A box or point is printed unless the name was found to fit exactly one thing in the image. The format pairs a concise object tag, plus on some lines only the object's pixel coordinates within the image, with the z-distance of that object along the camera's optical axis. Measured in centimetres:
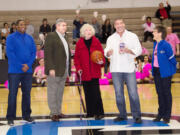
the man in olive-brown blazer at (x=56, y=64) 689
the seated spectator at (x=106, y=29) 1704
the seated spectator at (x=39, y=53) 1460
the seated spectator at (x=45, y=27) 1734
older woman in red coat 703
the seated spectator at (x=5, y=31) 1705
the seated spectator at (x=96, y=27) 1697
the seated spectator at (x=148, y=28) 1784
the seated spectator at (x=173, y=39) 1578
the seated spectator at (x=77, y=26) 1738
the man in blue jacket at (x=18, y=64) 666
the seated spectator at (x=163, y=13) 1847
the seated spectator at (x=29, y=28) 1791
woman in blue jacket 643
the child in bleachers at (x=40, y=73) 1326
